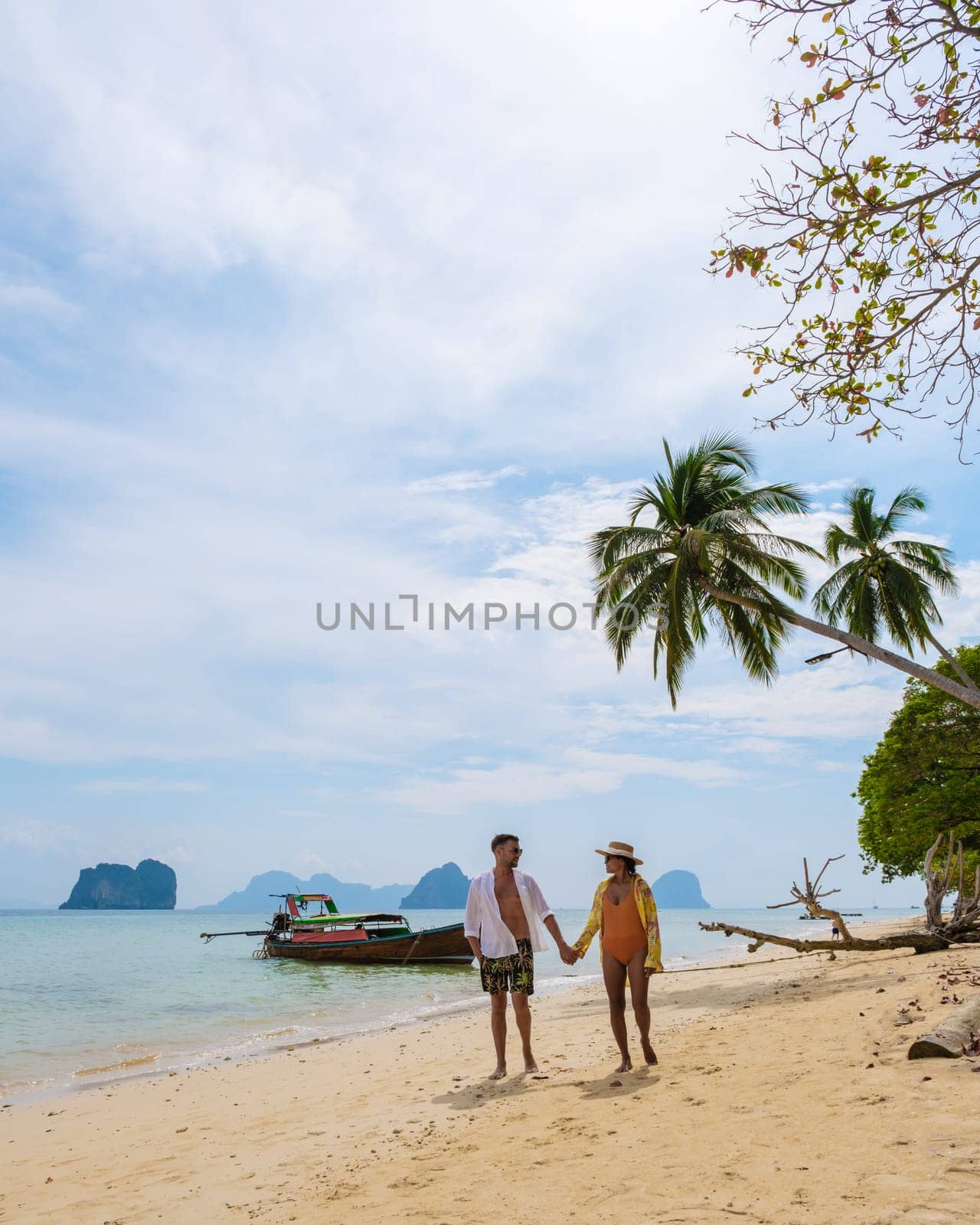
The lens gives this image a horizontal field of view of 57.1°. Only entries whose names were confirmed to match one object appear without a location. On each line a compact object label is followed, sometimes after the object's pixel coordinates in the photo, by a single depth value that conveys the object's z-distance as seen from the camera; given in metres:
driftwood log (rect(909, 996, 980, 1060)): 5.35
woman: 6.44
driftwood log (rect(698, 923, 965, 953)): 12.88
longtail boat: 29.98
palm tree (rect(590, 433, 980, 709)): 16.50
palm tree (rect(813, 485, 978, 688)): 20.53
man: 6.82
